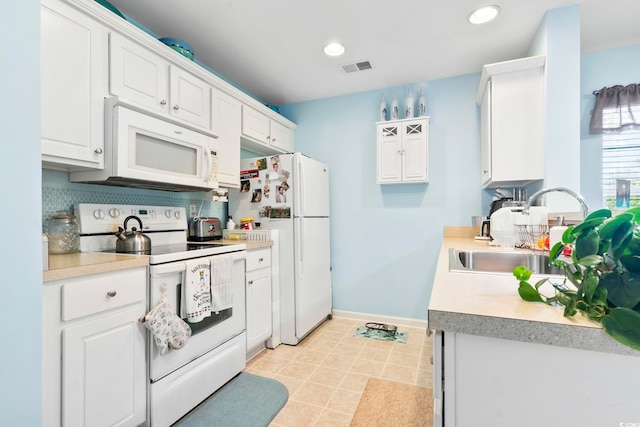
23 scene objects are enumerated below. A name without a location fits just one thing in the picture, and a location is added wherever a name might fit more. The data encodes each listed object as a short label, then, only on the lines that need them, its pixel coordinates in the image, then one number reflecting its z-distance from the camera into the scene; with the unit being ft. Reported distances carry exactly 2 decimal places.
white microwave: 5.38
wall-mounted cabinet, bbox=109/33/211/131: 5.54
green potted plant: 1.76
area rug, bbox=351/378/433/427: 5.38
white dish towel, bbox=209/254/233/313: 5.98
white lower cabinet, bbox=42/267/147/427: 3.81
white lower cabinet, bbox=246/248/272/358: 7.50
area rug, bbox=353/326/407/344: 8.99
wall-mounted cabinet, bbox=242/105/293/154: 8.94
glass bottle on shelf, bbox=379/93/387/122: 10.16
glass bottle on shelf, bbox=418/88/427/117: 9.67
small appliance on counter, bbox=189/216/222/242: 7.91
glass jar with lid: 5.27
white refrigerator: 8.70
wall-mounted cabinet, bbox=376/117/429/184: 9.52
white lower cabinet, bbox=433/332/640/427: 1.90
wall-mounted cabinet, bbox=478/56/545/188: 6.98
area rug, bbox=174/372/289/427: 5.37
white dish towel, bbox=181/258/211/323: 5.38
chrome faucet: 3.68
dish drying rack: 6.01
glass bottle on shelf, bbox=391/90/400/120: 10.06
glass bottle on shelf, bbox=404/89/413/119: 9.75
